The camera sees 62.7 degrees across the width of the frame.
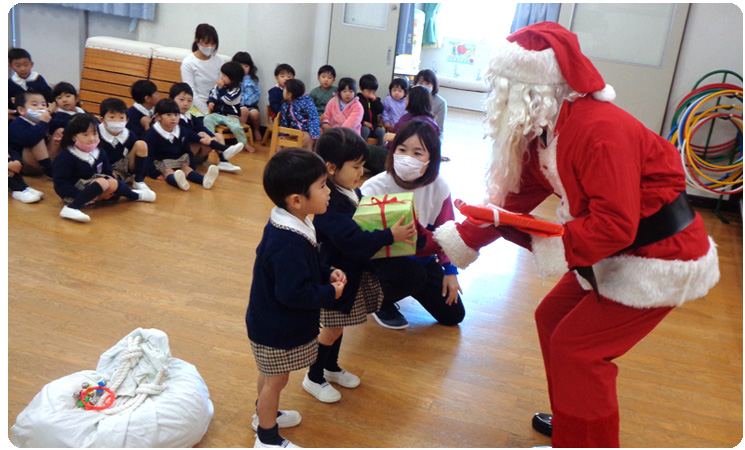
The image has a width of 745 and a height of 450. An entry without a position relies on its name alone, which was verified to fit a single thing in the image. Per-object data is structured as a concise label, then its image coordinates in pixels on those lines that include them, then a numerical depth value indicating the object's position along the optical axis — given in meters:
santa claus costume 1.51
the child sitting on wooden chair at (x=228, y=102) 5.97
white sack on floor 1.75
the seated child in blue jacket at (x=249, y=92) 6.50
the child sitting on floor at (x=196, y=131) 5.16
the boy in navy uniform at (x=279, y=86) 6.39
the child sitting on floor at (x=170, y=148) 4.69
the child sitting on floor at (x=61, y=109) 4.57
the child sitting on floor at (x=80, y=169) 3.86
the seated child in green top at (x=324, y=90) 6.60
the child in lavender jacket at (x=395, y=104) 6.65
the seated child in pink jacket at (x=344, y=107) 6.13
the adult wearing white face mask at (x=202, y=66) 6.12
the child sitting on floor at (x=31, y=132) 4.29
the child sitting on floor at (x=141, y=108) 5.00
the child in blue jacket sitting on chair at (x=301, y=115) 5.93
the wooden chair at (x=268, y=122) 6.59
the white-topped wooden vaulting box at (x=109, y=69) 6.73
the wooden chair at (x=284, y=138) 5.76
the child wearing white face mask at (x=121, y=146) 4.30
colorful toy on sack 1.83
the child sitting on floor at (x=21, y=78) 5.05
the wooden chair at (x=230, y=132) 5.93
